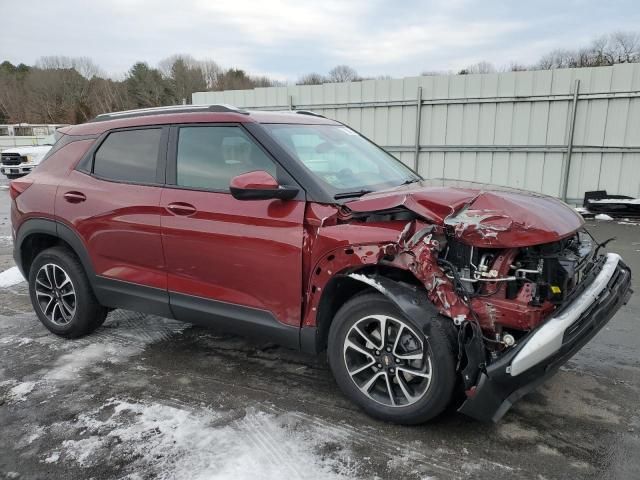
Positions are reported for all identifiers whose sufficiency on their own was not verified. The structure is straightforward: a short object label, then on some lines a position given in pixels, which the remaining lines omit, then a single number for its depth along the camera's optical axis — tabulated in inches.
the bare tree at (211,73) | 2876.5
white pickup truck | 668.7
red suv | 98.0
